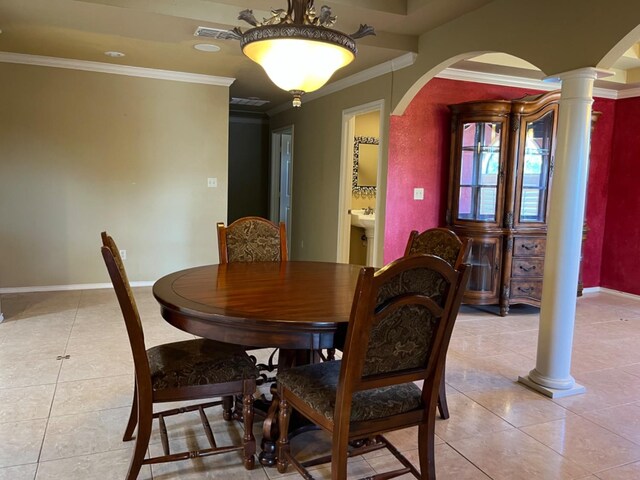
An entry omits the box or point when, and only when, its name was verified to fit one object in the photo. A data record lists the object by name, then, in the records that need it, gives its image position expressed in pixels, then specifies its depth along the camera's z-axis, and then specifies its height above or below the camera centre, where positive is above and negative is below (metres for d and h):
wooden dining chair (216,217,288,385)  3.02 -0.38
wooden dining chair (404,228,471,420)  2.46 -0.31
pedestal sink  5.59 -0.45
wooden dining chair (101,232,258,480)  1.83 -0.77
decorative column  2.78 -0.28
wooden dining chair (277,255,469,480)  1.56 -0.61
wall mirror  6.29 +0.24
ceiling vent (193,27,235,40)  3.63 +1.10
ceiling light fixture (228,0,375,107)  2.10 +0.60
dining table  1.74 -0.48
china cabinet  4.54 -0.03
